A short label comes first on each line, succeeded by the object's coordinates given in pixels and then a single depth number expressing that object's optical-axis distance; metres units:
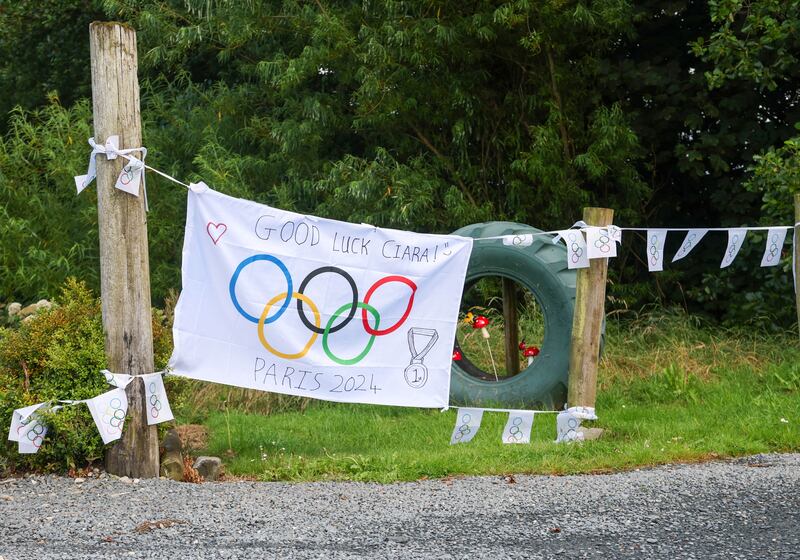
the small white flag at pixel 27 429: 5.68
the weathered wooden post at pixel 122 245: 5.85
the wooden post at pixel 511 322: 8.87
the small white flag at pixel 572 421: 6.70
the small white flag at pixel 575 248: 6.60
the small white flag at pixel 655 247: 7.06
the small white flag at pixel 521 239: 6.81
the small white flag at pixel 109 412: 5.71
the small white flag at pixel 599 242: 6.61
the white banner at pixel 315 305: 6.24
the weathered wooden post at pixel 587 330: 6.73
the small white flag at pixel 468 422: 6.79
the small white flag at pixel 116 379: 5.84
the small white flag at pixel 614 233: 6.62
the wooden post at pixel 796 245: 7.39
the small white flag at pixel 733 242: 7.24
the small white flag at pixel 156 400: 5.94
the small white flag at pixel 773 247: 7.54
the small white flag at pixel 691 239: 7.30
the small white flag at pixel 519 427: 6.70
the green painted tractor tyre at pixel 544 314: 7.86
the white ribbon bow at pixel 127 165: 5.82
